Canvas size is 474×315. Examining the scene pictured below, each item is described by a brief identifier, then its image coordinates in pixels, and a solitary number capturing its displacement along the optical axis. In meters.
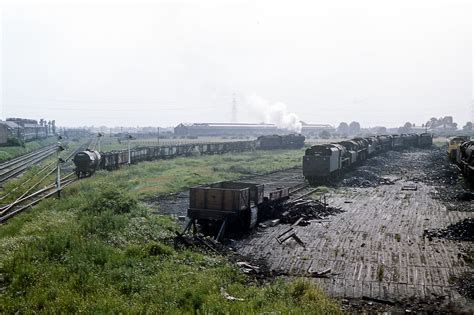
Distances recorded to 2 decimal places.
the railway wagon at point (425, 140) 80.21
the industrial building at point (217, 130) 183.74
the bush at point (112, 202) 18.61
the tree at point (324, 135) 148.95
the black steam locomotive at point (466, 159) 29.83
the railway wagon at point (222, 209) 16.55
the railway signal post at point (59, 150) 25.78
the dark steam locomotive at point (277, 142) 77.06
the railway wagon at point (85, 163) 37.44
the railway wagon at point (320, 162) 31.75
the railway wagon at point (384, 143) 58.59
